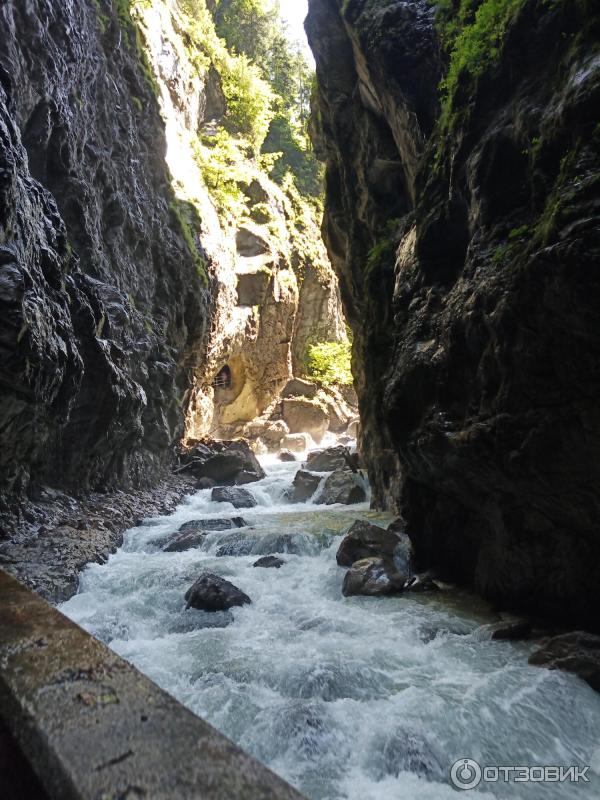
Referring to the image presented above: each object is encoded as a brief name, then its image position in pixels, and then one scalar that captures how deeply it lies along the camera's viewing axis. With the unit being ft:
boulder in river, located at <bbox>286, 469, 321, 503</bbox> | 63.31
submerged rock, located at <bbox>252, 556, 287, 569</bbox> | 31.76
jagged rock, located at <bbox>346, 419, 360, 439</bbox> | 124.98
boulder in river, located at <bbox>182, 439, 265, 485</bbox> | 75.56
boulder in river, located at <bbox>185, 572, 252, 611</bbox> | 24.72
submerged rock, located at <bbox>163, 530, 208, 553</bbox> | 37.78
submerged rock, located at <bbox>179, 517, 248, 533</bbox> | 44.06
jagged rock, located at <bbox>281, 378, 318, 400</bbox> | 127.03
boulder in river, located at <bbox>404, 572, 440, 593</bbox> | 26.63
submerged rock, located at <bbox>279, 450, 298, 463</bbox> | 106.01
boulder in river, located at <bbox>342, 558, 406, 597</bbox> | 26.12
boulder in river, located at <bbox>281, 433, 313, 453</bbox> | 114.62
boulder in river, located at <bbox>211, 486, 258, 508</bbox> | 60.29
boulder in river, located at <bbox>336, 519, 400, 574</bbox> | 30.17
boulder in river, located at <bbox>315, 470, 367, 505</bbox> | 56.03
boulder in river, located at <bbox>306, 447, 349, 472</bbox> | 77.49
